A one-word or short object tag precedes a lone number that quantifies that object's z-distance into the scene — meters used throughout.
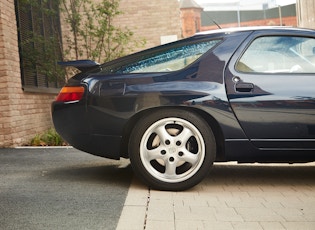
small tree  10.60
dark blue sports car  3.96
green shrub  7.64
